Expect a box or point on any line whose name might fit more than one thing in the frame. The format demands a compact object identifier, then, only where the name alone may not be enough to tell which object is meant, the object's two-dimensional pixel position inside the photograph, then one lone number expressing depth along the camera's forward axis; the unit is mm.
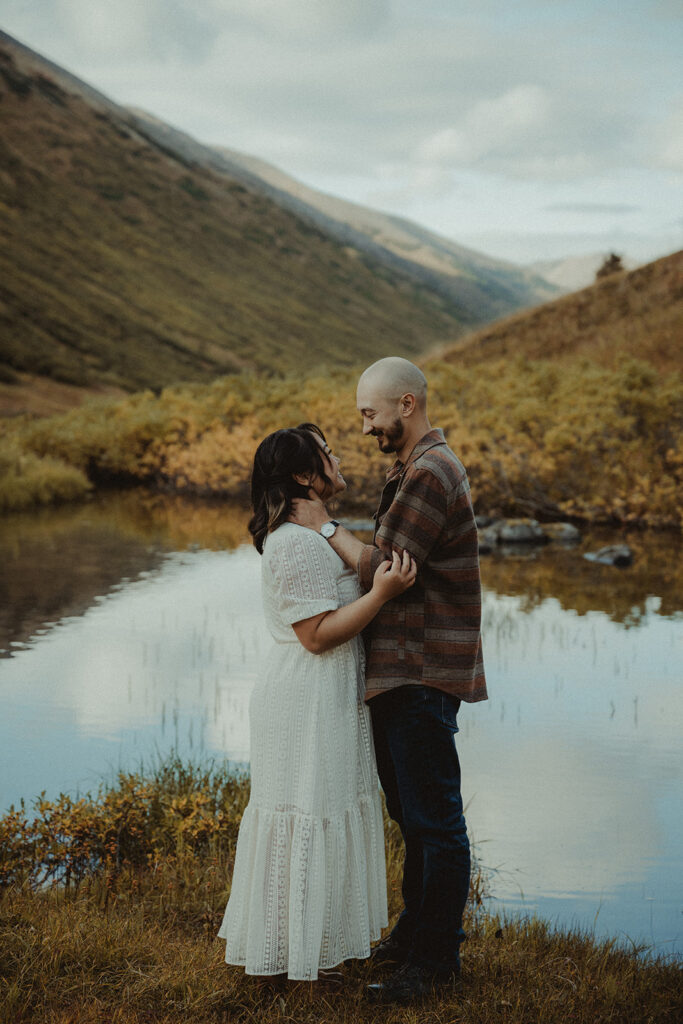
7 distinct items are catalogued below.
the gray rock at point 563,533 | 14211
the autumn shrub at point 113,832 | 3889
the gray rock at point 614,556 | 11961
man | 2641
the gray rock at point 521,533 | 14086
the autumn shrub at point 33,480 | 17234
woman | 2527
